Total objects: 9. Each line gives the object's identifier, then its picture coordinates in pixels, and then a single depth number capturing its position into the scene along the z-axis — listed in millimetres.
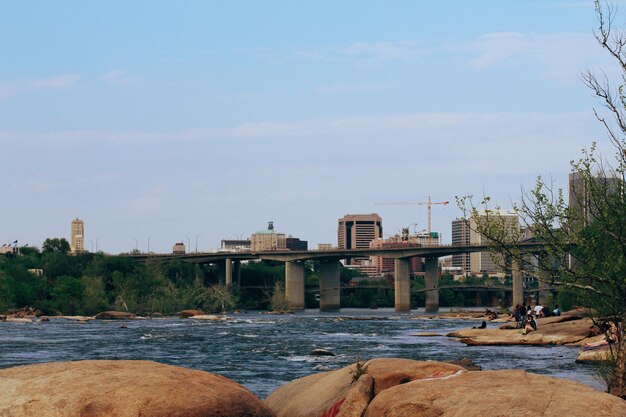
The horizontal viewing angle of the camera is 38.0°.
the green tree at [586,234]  21531
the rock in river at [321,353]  50044
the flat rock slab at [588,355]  39734
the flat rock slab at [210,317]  124612
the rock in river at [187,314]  133125
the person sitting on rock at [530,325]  57906
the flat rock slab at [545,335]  53031
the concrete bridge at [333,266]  172125
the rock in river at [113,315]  124750
